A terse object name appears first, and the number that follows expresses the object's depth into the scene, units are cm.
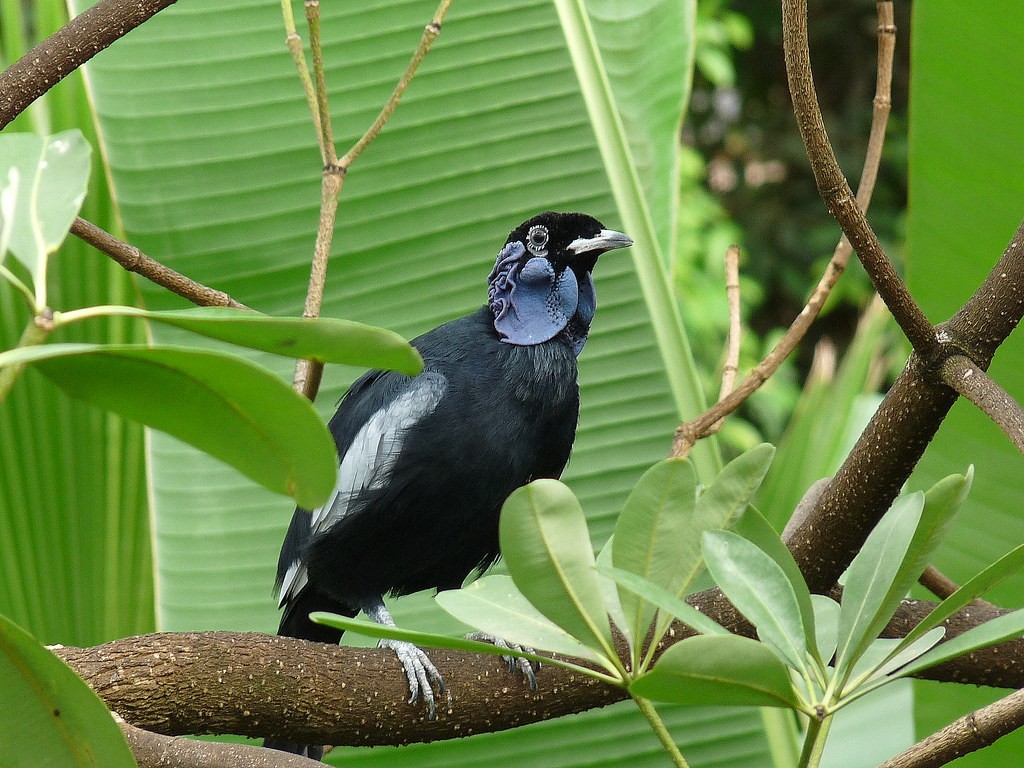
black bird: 754
